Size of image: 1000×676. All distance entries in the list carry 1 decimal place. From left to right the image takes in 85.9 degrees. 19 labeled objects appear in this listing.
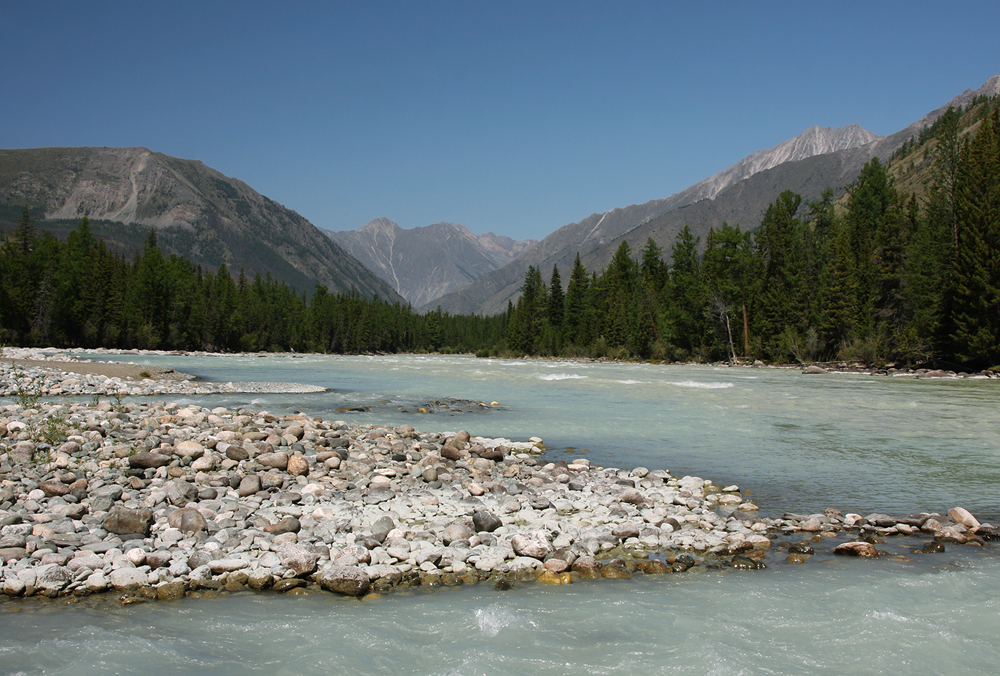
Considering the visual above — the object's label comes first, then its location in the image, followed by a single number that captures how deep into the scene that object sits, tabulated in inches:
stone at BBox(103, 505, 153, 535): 244.7
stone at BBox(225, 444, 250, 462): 354.6
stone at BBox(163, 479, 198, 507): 282.8
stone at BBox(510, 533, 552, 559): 246.7
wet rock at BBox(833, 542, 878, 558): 250.8
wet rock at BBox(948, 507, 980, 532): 281.1
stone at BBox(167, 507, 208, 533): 252.7
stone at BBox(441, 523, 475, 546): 260.3
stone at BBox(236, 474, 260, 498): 306.5
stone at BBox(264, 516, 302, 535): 258.7
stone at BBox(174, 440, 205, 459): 348.5
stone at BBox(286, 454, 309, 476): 351.3
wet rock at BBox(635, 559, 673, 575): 236.8
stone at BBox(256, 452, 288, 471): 354.1
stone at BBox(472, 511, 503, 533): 274.4
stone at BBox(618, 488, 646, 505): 321.1
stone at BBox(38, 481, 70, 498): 276.4
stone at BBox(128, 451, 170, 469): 325.4
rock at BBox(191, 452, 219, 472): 334.0
